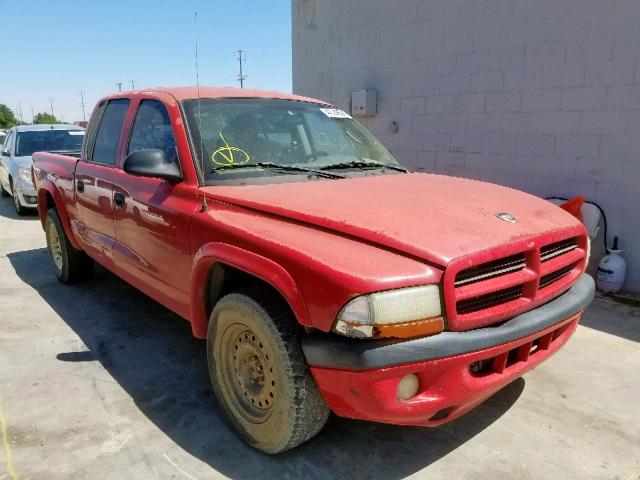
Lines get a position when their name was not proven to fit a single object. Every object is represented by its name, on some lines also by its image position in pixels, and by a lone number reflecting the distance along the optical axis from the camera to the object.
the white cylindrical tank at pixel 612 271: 4.89
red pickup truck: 1.99
